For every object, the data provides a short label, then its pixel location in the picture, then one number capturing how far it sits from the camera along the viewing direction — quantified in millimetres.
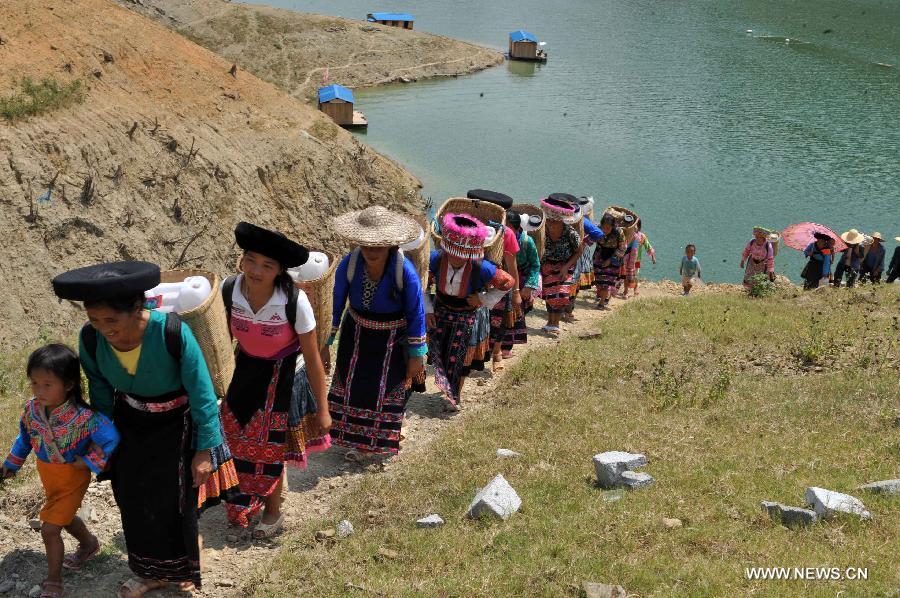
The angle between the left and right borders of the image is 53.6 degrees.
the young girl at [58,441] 4609
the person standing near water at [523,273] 9813
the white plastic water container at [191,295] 5512
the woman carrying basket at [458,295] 7852
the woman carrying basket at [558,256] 11703
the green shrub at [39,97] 15758
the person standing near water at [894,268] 16538
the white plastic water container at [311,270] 7059
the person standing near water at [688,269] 16986
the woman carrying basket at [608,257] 14719
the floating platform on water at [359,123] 38812
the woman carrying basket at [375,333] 6609
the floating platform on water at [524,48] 57344
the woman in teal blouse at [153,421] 4367
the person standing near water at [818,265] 15508
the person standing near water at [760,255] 15289
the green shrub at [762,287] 14242
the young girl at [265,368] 5258
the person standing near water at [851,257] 16141
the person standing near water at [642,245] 15852
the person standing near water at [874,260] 16234
